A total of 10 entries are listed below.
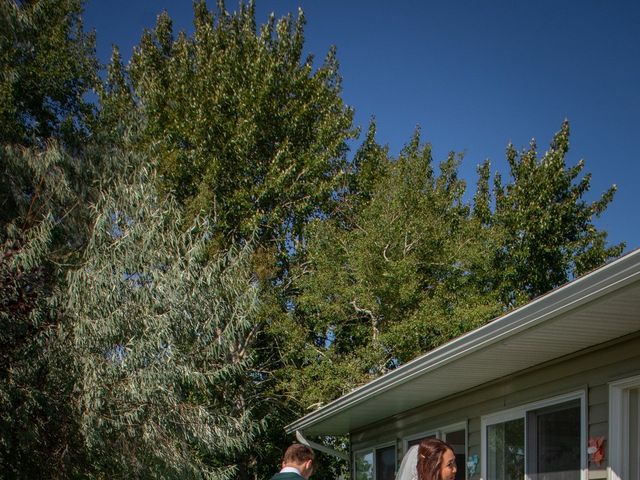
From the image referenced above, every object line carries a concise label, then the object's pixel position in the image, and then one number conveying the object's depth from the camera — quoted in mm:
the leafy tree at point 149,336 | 11281
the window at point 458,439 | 8273
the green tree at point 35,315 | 9297
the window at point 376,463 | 10727
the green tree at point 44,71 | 15328
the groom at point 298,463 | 4352
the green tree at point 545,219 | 19625
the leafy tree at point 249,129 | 19891
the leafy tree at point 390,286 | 16828
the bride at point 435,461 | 3654
